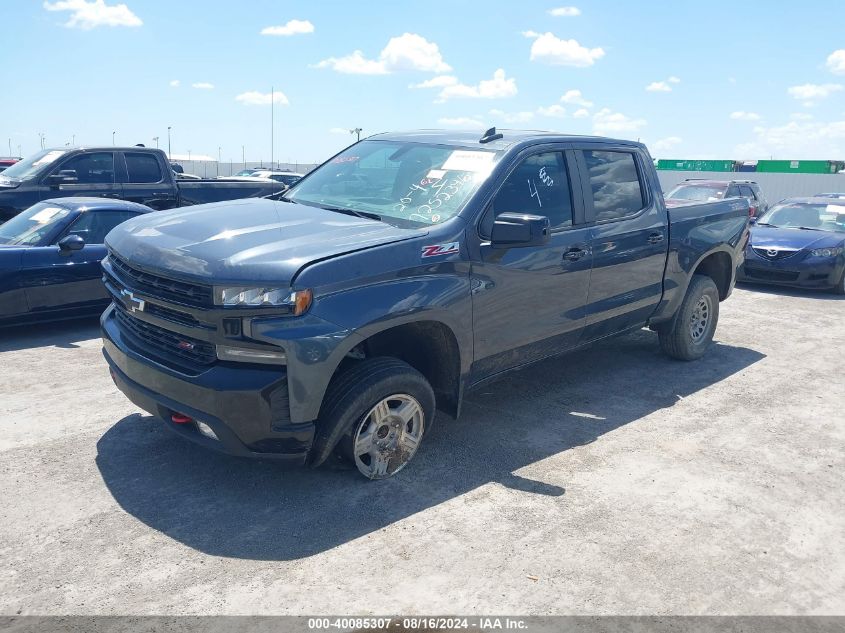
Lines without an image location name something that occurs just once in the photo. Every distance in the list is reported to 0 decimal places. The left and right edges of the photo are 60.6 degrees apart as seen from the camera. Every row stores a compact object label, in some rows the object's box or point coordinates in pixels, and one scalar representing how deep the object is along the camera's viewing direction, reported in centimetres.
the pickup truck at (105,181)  1040
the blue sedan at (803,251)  1095
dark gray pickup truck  360
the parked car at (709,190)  1642
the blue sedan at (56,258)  699
